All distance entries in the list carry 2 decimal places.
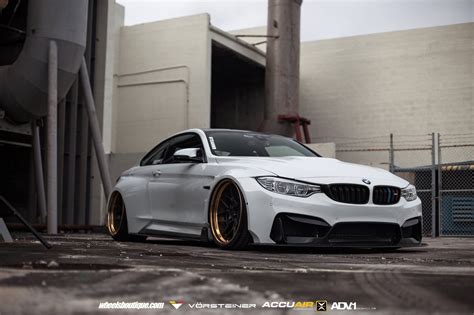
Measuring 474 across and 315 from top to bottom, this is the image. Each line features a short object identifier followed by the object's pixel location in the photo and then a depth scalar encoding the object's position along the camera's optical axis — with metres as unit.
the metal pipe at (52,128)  10.05
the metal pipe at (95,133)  11.89
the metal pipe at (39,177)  12.30
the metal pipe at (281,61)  26.05
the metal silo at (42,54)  10.22
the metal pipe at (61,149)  13.34
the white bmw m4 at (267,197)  6.07
